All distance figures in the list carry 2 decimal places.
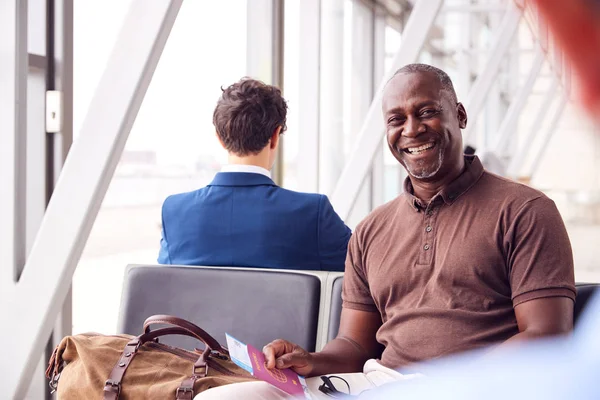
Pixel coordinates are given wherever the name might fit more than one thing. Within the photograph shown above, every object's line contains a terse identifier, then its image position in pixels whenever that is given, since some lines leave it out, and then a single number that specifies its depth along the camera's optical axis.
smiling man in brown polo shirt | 1.72
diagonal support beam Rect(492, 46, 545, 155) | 9.12
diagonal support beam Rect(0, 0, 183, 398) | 2.35
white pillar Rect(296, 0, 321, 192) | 5.93
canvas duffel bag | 1.83
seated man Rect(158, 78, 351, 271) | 2.49
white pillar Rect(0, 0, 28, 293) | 2.71
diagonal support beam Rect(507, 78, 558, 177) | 11.94
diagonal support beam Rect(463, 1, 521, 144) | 7.04
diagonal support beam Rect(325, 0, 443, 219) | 4.11
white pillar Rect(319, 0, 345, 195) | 7.90
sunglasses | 1.88
